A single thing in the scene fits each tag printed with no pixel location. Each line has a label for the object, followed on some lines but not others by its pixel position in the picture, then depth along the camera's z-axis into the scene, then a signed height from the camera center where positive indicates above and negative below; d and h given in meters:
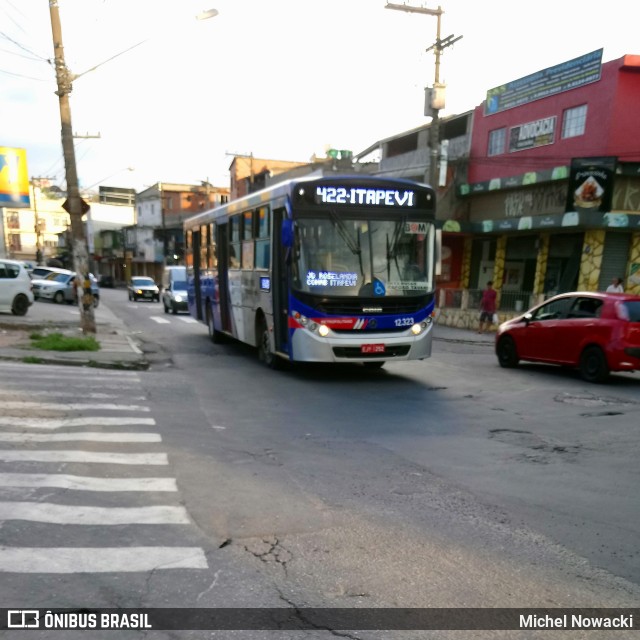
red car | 9.77 -1.76
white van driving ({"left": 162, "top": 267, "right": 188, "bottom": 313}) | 26.47 -2.88
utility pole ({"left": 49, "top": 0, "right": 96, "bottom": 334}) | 13.91 +1.71
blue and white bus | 9.41 -0.56
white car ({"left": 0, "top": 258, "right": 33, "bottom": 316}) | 18.83 -2.11
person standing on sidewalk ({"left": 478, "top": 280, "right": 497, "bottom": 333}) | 20.30 -2.56
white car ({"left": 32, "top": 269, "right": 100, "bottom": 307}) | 30.52 -3.40
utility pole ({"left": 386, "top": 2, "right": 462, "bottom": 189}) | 19.69 +5.22
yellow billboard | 28.14 +2.62
